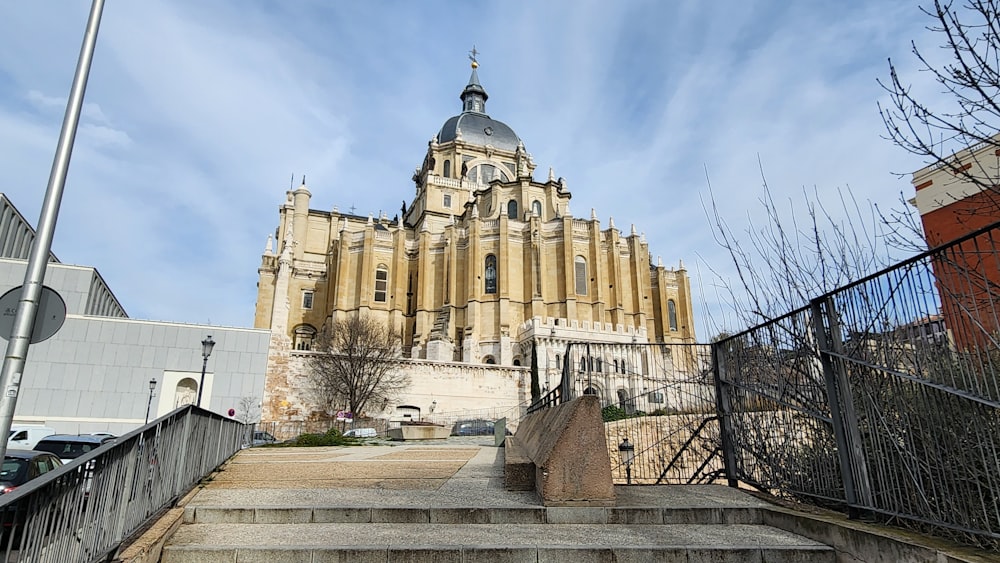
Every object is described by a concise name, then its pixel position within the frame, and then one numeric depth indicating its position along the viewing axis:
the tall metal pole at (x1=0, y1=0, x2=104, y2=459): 4.21
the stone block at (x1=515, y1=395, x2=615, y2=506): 5.16
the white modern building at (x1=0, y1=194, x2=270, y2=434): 29.39
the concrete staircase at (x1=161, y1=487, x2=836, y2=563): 4.04
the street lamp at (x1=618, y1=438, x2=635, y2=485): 10.04
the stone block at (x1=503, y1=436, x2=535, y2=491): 6.27
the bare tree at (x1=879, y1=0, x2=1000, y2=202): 3.90
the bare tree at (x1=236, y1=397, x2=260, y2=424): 31.62
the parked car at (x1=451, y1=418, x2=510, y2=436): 30.86
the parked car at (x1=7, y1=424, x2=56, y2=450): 15.41
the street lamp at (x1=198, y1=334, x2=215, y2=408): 21.80
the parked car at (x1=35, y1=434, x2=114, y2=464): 10.45
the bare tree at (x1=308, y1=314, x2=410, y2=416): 33.25
